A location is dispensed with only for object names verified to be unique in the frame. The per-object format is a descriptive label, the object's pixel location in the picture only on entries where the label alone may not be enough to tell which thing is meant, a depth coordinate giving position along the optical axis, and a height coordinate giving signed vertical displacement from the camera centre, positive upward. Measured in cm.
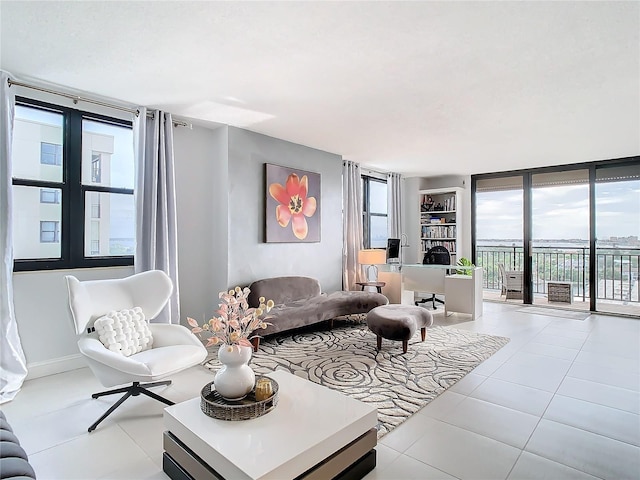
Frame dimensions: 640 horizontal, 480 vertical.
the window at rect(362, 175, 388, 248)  666 +62
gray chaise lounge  393 -75
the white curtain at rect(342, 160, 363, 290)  587 +25
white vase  181 -70
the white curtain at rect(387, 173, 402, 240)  701 +81
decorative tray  172 -83
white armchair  221 -72
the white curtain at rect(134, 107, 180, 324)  352 +41
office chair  634 -25
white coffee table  144 -88
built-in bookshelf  708 +52
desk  513 -63
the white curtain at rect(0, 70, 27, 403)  276 -16
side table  538 -63
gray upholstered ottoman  350 -81
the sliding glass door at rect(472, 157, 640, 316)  574 +19
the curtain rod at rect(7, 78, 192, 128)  285 +127
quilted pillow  253 -68
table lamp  556 -22
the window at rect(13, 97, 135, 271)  311 +49
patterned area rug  264 -114
